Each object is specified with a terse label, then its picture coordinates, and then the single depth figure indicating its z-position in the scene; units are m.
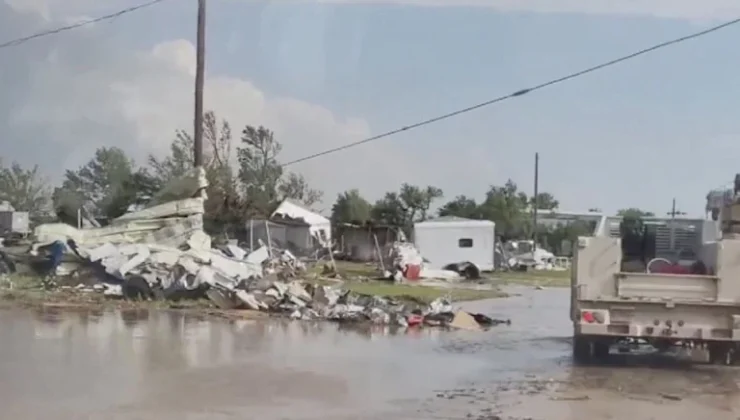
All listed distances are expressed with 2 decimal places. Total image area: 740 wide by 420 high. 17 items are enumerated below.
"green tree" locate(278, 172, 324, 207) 69.88
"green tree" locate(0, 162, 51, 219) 53.47
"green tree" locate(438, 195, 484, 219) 85.19
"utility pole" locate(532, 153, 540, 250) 68.57
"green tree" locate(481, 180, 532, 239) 82.94
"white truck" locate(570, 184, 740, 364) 14.44
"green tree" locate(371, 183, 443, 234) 76.50
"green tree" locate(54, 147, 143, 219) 48.47
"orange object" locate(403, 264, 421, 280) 40.94
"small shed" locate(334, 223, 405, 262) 61.34
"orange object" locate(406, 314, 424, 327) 21.48
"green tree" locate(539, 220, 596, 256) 68.82
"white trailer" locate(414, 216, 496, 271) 52.41
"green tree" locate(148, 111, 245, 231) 53.25
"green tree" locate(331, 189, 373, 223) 74.75
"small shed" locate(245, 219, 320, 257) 52.08
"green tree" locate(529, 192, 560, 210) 90.30
